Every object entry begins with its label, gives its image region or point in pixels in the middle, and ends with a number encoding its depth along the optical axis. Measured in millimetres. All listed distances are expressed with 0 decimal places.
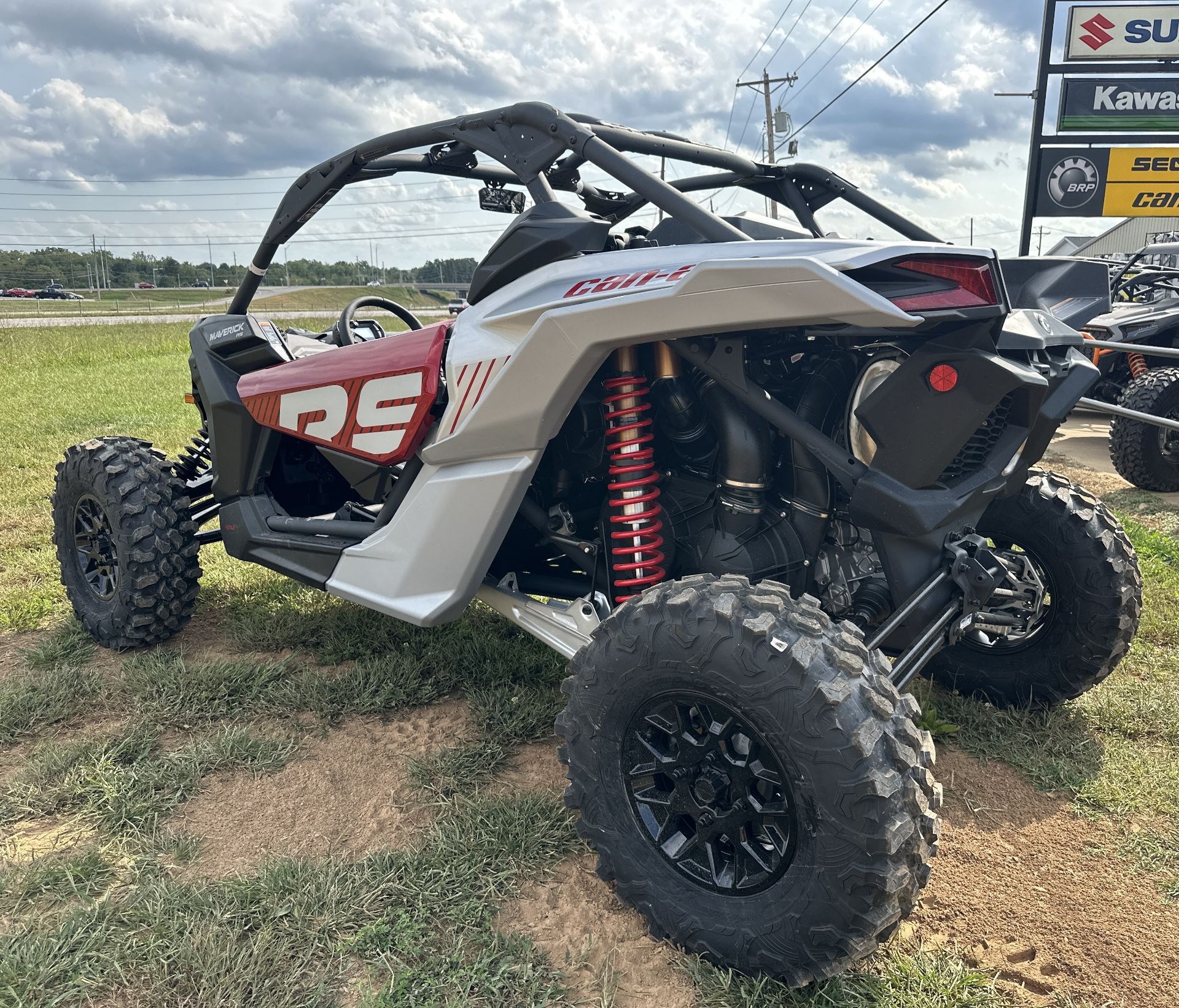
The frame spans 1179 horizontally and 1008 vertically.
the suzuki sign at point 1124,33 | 12359
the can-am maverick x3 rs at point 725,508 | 1819
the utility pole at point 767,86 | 37906
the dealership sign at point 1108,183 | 12312
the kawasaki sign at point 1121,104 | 12312
